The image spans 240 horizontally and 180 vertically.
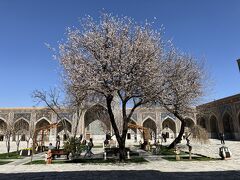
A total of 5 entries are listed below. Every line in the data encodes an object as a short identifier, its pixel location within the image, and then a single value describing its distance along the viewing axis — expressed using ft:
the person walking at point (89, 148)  40.02
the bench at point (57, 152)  37.46
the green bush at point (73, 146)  35.07
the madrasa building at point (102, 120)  93.73
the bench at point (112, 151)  39.32
